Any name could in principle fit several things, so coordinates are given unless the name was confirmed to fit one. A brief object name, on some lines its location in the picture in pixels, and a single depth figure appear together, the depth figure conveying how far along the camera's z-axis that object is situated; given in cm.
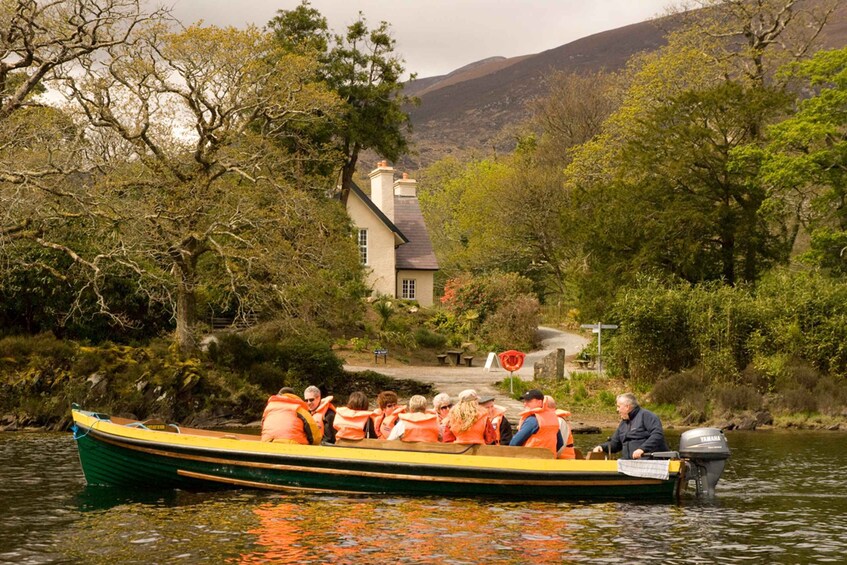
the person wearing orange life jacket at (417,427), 1733
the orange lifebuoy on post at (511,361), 3225
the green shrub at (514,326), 4712
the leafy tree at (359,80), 5025
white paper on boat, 1658
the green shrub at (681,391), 3075
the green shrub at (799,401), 3020
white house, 5700
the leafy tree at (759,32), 4341
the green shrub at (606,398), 3198
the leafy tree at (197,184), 3014
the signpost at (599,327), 3434
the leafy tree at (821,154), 3494
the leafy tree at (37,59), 2705
